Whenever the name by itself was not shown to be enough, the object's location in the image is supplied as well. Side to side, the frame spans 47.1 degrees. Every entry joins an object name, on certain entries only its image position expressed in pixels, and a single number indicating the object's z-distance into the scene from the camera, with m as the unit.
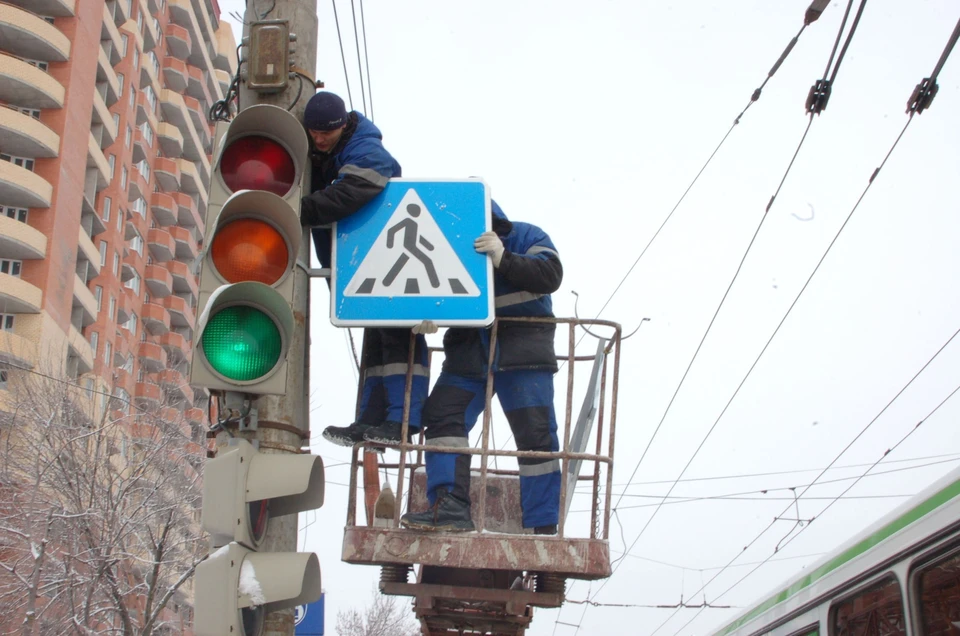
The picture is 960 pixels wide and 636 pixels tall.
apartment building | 44.16
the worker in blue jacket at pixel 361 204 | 4.85
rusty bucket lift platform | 5.29
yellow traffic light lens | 3.62
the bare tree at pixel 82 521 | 24.88
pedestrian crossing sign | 4.93
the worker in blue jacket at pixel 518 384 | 5.70
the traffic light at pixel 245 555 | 3.21
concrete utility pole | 3.70
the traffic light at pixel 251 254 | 3.45
